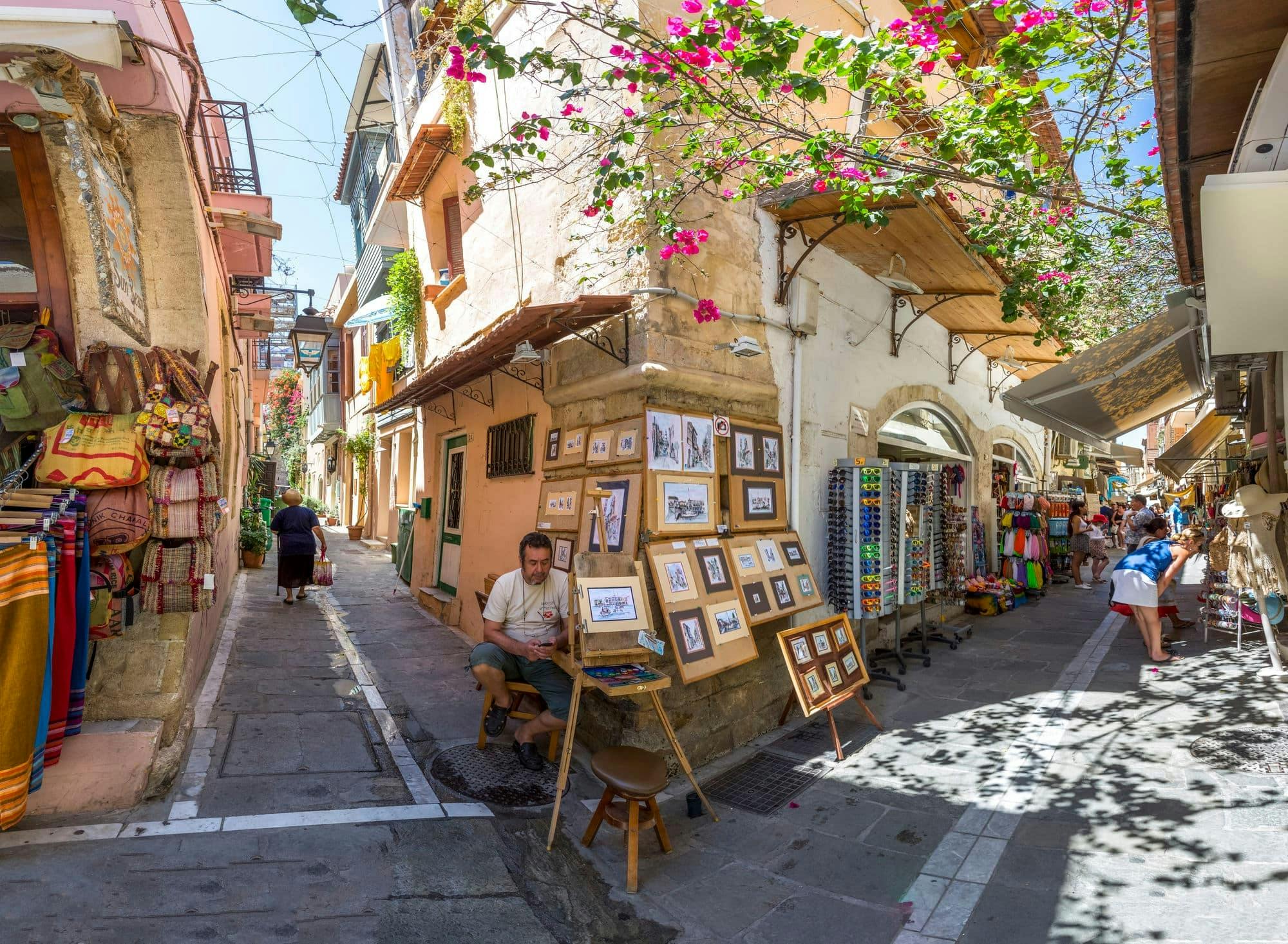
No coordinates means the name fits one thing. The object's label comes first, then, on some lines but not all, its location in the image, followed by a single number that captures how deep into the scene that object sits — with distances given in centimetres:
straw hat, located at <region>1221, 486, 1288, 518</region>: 621
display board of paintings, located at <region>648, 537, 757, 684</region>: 468
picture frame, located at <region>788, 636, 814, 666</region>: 513
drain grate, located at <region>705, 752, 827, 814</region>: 448
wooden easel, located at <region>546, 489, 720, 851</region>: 382
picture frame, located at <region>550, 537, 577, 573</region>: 557
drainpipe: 625
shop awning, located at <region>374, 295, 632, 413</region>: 501
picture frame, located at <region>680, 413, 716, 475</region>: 527
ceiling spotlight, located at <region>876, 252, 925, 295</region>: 721
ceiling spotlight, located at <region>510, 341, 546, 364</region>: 532
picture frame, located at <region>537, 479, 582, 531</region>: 565
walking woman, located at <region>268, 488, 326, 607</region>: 937
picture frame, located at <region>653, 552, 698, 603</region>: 470
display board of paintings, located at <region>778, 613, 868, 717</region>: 504
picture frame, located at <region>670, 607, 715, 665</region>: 466
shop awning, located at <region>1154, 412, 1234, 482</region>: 1043
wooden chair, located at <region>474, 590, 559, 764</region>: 475
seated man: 470
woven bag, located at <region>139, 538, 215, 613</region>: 407
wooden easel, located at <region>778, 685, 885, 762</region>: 500
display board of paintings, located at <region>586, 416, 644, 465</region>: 504
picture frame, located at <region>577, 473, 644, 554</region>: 494
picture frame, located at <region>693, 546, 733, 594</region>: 507
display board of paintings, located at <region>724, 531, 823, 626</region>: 536
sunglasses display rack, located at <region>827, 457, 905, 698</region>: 636
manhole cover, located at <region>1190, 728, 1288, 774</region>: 441
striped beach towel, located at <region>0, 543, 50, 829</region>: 317
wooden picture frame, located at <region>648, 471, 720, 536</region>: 493
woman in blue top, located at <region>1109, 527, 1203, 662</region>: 693
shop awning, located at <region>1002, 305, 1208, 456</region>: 635
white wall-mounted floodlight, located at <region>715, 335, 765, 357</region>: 524
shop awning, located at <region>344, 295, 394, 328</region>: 1074
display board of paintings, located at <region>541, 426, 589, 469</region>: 572
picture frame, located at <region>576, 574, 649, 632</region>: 408
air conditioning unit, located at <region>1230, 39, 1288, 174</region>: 291
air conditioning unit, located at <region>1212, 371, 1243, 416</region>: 731
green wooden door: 898
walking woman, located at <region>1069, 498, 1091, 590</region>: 1335
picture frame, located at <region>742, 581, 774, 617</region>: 534
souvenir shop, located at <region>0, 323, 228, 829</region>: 323
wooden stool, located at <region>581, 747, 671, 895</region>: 349
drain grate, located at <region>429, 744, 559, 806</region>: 430
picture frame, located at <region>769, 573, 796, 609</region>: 562
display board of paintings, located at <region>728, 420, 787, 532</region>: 562
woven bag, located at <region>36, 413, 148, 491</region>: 375
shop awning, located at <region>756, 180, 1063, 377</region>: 572
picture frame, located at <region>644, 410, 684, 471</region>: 500
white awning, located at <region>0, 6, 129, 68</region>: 321
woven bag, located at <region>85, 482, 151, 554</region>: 383
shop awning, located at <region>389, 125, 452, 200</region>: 884
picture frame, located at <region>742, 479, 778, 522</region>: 569
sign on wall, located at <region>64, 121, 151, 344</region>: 405
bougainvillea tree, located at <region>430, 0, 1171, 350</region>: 411
